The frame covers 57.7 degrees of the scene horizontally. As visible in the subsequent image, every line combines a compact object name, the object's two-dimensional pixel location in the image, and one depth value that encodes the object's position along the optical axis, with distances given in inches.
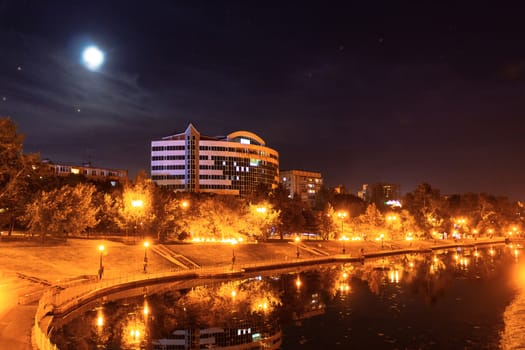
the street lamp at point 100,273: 1749.0
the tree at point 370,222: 4456.2
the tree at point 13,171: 2107.5
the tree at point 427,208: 5152.6
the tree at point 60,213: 2251.5
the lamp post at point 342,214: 3769.7
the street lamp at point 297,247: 3014.3
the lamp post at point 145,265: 2039.9
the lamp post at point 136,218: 2761.8
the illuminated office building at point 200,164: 5816.9
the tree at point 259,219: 3356.3
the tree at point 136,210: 2778.1
